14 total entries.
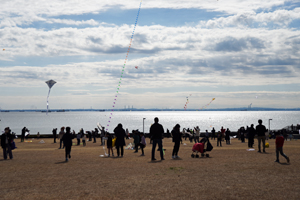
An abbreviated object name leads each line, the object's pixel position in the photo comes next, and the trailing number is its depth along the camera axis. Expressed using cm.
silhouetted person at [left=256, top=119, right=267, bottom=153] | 1899
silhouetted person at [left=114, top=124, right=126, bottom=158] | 1762
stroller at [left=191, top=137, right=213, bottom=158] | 1747
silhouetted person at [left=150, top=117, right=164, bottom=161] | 1625
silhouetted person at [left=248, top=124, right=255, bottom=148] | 2320
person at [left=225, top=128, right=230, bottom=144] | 3048
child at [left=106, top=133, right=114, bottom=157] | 1886
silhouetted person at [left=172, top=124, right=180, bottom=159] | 1684
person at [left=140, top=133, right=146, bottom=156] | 1941
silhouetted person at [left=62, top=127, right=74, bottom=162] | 1657
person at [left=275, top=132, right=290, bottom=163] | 1430
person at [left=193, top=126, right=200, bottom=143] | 3106
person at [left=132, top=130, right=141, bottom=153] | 2176
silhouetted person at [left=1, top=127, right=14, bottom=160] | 1703
